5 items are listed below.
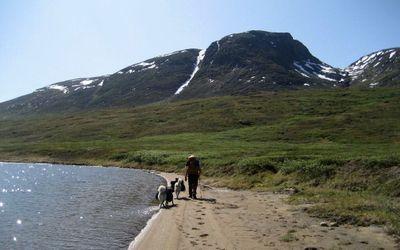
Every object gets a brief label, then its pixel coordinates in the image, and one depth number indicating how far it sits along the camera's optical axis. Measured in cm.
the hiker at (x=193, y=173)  3408
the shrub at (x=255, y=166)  4447
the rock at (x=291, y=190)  3339
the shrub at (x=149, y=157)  6881
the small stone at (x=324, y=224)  2062
